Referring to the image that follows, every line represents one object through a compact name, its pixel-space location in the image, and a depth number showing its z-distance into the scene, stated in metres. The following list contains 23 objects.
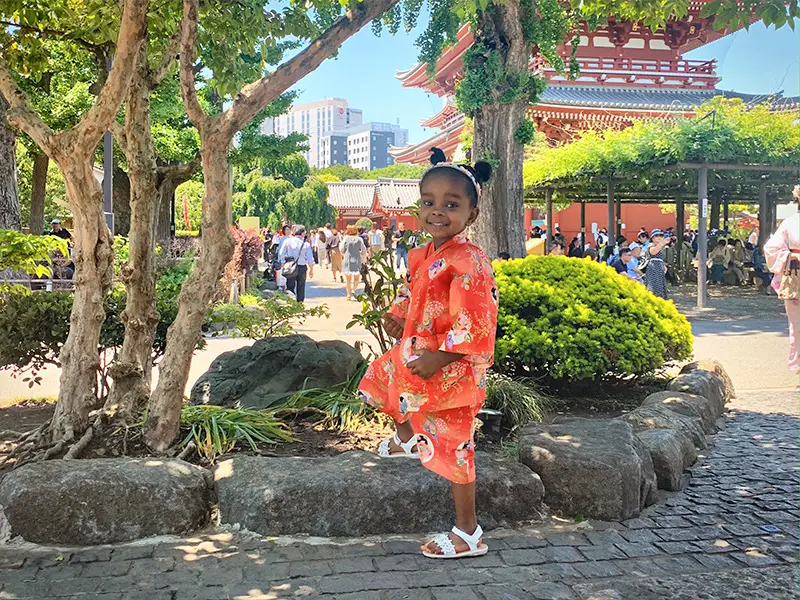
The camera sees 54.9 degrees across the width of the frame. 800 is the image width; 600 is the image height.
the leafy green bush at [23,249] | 4.25
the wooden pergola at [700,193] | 14.96
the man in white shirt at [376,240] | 28.05
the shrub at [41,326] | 5.23
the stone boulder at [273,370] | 5.22
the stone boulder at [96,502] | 3.35
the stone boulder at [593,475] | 3.74
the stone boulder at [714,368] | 6.69
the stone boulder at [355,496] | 3.46
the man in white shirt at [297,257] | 15.21
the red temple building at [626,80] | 22.84
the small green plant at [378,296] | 5.41
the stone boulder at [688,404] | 5.42
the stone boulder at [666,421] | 4.80
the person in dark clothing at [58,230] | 15.06
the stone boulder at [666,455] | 4.21
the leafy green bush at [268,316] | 5.93
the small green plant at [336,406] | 4.82
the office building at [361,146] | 149.25
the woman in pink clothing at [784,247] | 6.50
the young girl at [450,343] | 3.19
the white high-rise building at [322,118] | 169.12
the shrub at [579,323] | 5.60
